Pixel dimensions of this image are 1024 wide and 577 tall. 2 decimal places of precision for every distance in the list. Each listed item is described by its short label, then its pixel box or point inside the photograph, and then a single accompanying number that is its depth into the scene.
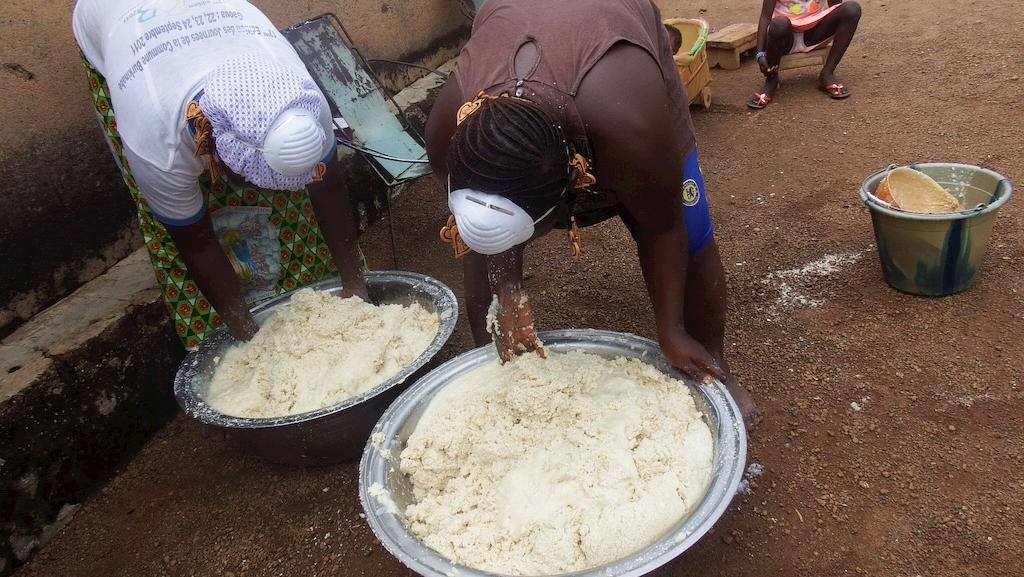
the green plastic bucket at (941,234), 2.39
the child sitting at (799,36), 4.52
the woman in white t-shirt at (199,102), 1.75
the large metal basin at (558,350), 1.32
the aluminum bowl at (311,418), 1.95
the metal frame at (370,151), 2.94
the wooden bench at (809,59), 4.67
